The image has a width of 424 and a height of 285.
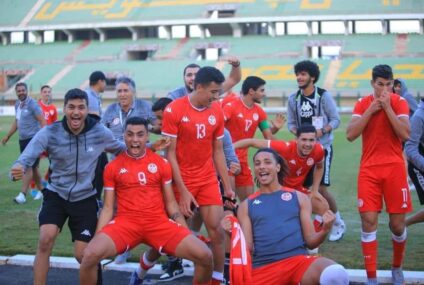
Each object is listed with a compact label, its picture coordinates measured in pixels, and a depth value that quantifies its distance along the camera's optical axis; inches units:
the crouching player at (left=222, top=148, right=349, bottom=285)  196.4
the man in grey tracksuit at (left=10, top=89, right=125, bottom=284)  235.1
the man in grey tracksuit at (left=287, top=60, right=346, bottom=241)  310.8
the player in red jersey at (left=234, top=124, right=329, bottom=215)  287.0
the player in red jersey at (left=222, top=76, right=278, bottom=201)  323.0
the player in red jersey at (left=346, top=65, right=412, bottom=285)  245.3
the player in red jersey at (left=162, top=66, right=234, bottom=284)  247.1
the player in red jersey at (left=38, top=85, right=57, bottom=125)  548.4
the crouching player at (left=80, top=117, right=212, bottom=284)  216.7
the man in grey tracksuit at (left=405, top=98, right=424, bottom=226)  271.4
